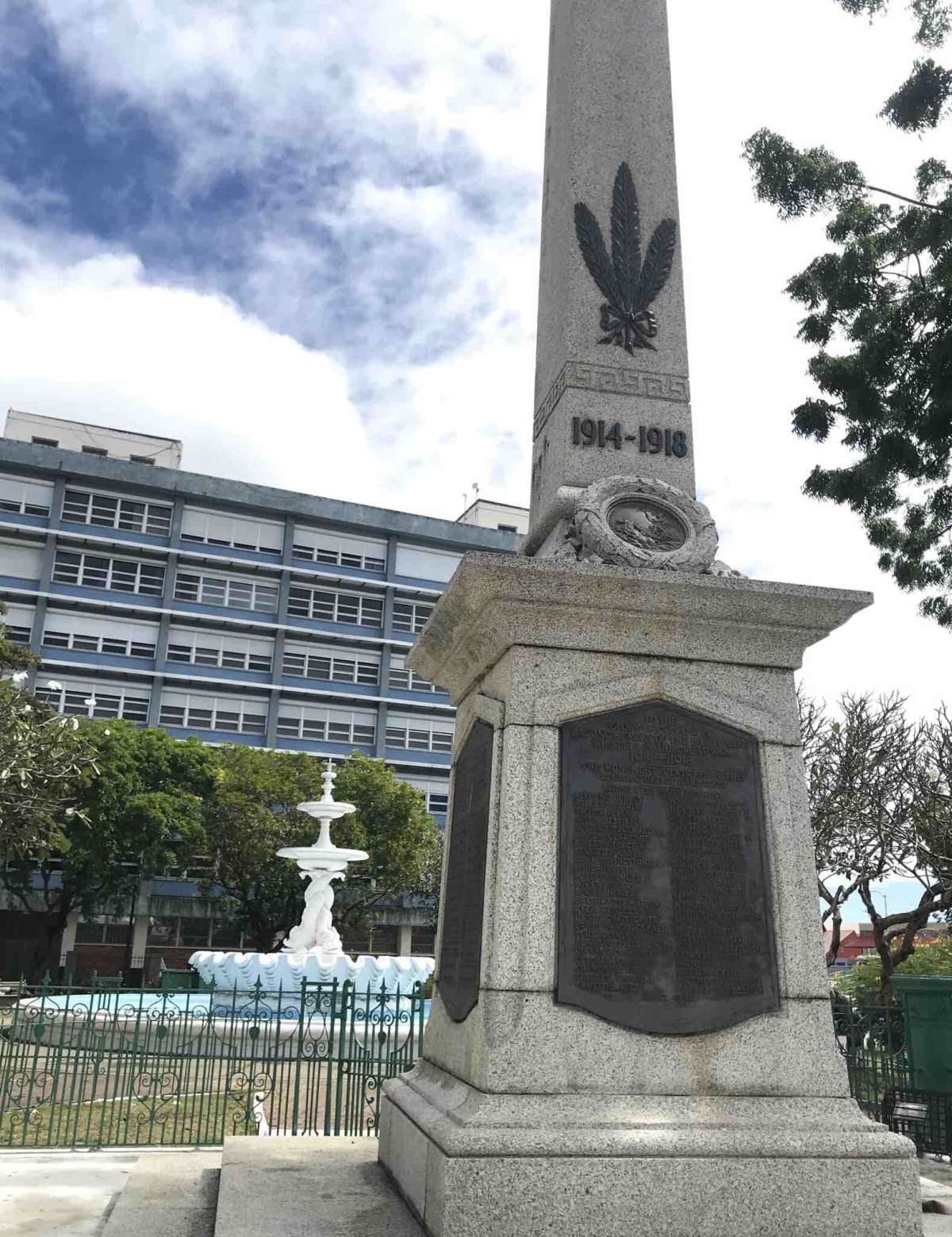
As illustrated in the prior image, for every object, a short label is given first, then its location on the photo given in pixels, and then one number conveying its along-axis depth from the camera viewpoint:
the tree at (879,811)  20.45
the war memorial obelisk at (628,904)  4.34
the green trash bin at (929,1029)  10.34
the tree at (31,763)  16.86
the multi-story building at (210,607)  51.44
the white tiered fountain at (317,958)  19.97
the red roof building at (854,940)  58.78
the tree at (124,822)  37.88
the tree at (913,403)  12.47
